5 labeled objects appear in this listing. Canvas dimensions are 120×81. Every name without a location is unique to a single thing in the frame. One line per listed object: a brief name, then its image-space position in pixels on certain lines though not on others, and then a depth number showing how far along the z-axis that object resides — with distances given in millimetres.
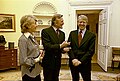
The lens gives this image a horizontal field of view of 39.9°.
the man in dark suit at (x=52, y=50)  2496
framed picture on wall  5705
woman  1852
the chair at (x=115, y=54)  5218
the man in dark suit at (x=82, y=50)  2494
